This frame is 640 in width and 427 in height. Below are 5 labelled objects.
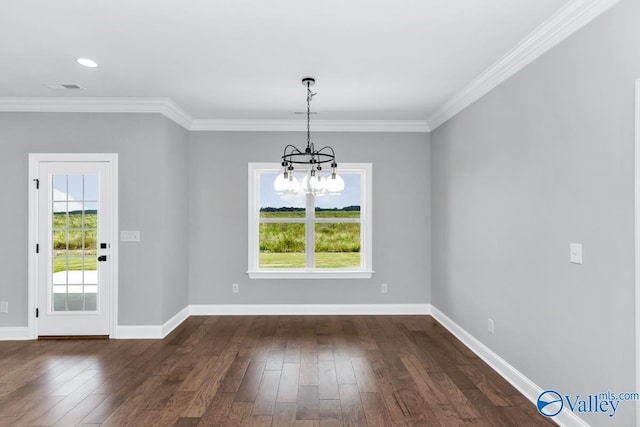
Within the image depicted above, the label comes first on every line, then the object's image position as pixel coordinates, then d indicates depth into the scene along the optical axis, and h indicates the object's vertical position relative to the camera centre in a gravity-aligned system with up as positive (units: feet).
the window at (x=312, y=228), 17.76 -0.51
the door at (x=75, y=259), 14.12 -1.58
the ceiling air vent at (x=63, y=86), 12.35 +4.34
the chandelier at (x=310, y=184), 11.10 +0.99
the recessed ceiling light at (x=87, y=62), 10.43 +4.34
